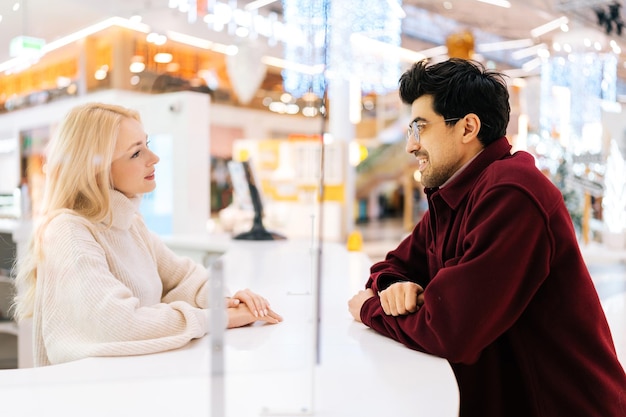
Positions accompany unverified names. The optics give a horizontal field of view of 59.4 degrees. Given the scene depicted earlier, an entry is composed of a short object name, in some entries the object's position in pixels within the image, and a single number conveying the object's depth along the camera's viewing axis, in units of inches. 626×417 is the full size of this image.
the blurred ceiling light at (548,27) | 383.3
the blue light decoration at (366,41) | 273.6
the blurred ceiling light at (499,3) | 372.2
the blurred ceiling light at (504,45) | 476.4
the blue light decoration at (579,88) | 298.7
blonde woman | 47.4
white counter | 36.9
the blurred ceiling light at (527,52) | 481.0
